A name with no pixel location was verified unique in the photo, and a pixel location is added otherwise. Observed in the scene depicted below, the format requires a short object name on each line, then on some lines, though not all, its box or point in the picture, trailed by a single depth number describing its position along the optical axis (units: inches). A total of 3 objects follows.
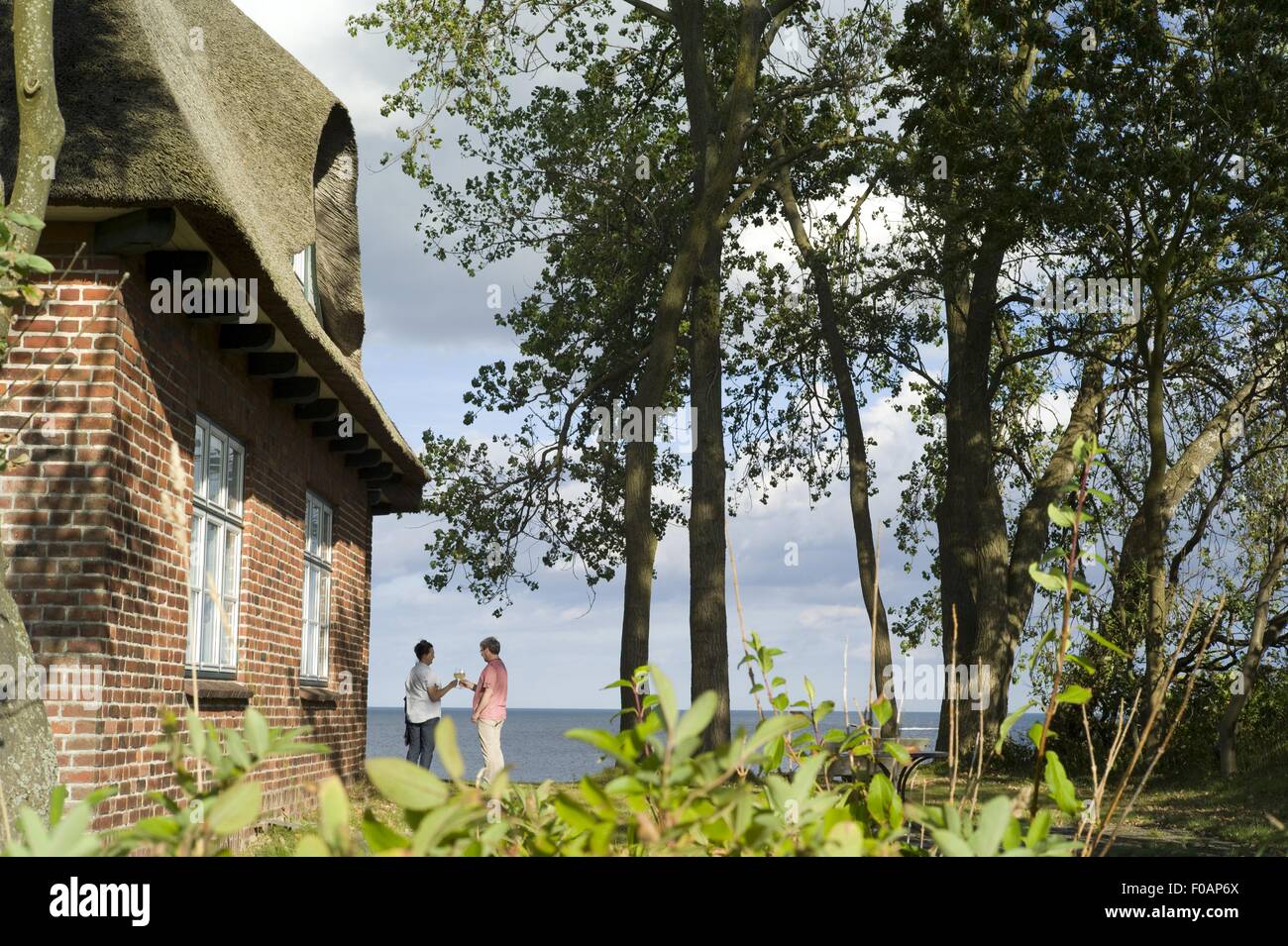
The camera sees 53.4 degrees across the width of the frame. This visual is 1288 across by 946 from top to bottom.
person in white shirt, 576.8
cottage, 294.2
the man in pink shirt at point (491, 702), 515.8
